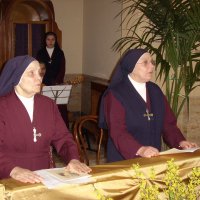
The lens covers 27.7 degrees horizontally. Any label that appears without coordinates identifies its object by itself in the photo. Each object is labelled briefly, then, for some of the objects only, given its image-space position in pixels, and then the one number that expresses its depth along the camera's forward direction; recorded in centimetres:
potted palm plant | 433
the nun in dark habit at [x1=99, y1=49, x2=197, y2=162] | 323
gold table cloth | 207
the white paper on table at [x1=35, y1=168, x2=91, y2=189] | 215
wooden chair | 332
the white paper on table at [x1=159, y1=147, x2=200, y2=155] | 283
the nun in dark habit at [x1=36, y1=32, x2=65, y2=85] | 844
